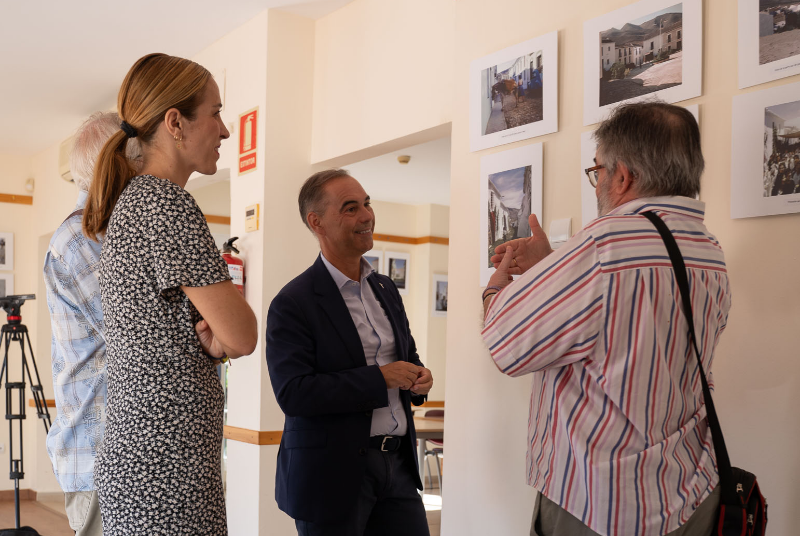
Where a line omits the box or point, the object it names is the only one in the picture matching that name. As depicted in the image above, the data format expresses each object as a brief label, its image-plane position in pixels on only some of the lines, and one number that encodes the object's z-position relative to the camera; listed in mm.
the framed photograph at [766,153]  1735
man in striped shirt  1360
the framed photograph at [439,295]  9117
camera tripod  3137
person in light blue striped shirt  1802
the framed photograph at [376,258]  8914
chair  6869
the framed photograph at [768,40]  1740
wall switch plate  2252
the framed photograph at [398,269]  9102
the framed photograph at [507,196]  2404
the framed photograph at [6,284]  7574
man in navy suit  2014
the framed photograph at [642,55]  1972
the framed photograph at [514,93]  2385
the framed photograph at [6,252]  7582
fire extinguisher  4185
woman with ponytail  1327
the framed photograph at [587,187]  2191
